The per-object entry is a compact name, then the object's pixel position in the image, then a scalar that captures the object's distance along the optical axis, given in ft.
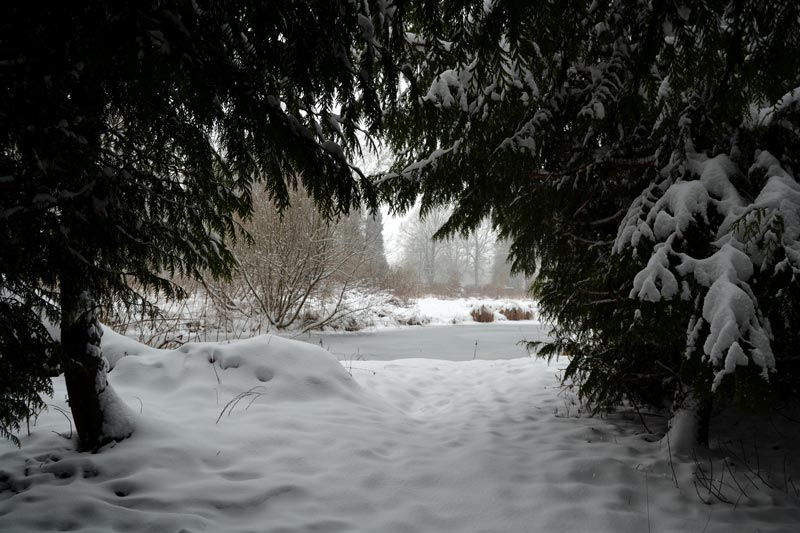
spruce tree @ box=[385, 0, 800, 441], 4.60
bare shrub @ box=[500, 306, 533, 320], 53.47
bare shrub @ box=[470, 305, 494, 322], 51.83
